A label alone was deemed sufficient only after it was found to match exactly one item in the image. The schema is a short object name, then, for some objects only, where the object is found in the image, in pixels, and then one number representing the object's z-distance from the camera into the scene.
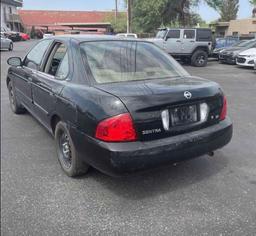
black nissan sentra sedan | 2.99
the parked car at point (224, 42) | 21.64
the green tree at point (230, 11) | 59.66
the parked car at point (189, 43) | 16.83
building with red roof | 61.53
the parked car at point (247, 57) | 15.02
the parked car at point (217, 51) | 18.37
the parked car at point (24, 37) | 43.62
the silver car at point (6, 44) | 23.72
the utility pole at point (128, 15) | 26.12
